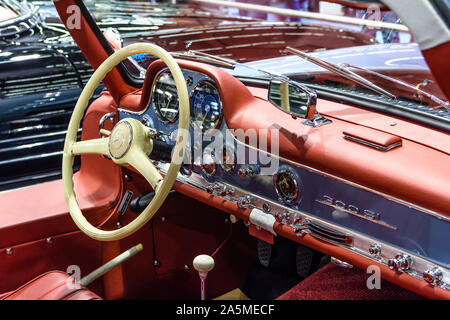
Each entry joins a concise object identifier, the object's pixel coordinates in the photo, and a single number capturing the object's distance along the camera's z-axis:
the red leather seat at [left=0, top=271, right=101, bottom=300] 1.65
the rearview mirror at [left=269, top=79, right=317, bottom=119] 1.35
